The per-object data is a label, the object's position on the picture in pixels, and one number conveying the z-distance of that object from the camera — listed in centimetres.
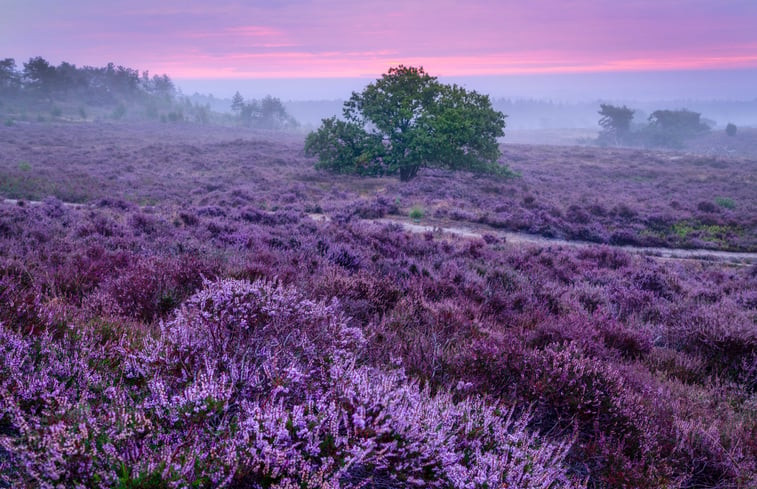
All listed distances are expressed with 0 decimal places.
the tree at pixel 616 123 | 10131
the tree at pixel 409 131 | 2986
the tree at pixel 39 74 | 8475
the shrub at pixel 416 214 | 1917
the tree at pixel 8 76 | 8262
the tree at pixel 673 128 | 9632
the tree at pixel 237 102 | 12065
